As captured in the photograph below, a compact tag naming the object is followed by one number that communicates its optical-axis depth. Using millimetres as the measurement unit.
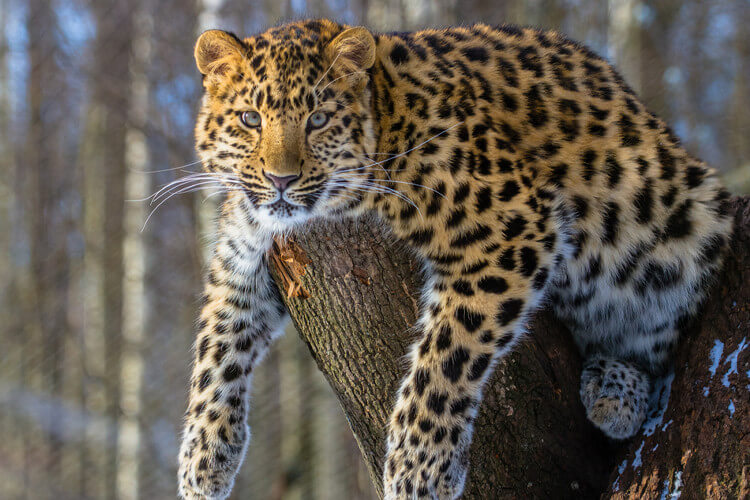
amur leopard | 5531
